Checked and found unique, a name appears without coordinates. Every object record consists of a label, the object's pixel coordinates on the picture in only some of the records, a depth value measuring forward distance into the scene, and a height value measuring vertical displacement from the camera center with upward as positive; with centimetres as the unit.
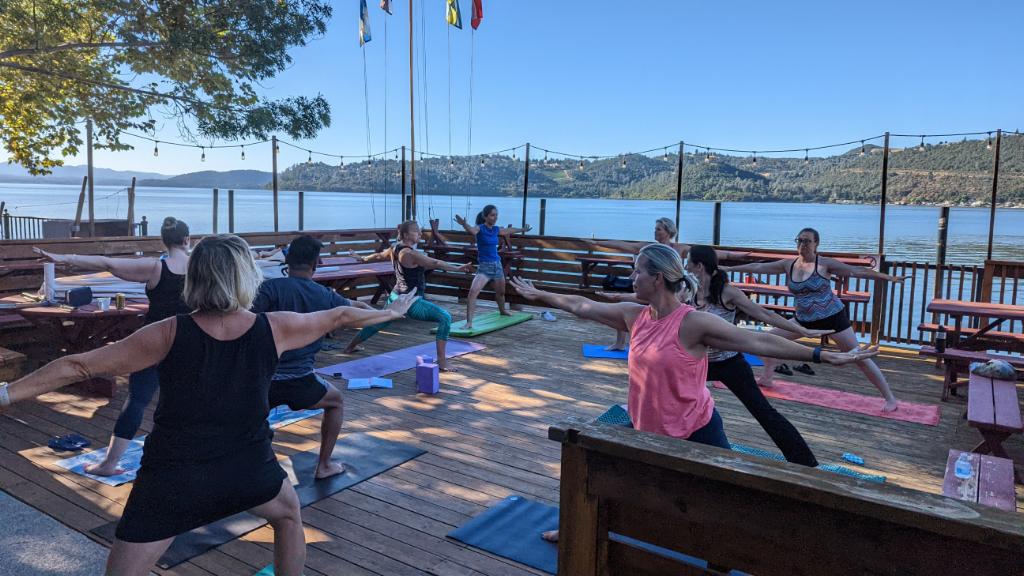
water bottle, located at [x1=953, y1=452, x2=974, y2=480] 379 -132
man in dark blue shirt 394 -52
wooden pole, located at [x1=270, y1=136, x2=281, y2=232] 1231 +101
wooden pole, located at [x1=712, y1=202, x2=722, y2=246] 1161 -12
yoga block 656 -153
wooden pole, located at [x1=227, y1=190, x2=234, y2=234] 1424 -7
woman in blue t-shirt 948 -52
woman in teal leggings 695 -61
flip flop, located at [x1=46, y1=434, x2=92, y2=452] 483 -163
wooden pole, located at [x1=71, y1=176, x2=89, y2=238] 1864 -42
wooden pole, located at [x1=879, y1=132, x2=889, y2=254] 1007 +42
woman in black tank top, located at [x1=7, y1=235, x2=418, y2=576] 221 -62
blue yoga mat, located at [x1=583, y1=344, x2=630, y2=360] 840 -161
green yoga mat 944 -155
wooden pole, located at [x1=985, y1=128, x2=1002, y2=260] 976 +87
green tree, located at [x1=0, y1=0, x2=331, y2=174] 941 +207
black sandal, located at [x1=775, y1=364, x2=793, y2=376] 779 -164
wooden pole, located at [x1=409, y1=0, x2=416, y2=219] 1325 +124
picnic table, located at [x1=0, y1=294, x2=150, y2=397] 604 -110
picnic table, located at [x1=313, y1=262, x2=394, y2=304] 952 -87
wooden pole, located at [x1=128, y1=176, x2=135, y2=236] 1963 +9
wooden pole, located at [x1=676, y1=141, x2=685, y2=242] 1182 +70
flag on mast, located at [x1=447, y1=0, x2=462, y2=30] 1466 +416
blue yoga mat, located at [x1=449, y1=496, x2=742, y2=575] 351 -167
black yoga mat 354 -167
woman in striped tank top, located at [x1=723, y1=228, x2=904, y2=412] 622 -63
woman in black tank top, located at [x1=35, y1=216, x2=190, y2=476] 436 -61
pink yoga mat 614 -165
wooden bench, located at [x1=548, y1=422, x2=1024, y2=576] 142 -67
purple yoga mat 734 -164
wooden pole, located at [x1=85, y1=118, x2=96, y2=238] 1246 +111
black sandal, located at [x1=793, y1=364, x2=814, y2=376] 783 -164
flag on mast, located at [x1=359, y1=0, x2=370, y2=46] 1448 +387
